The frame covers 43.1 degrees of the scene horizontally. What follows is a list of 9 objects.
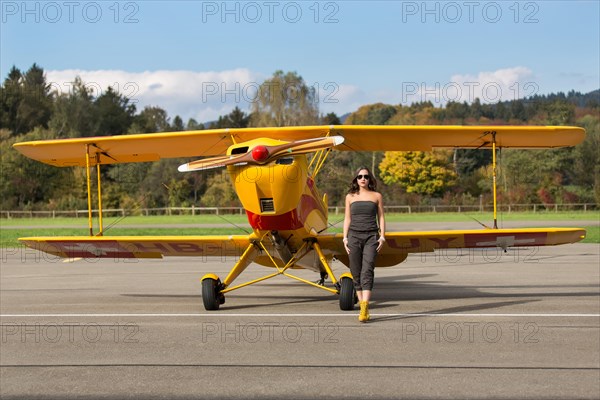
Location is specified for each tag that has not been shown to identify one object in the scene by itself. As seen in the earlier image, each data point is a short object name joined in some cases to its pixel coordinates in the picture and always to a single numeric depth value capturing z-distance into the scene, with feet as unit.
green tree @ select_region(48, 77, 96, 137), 317.42
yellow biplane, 31.09
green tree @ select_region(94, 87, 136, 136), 338.95
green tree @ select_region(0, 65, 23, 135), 337.11
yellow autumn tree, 179.73
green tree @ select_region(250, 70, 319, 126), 247.50
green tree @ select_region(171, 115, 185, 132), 415.19
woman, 29.01
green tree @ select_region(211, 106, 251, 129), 356.11
